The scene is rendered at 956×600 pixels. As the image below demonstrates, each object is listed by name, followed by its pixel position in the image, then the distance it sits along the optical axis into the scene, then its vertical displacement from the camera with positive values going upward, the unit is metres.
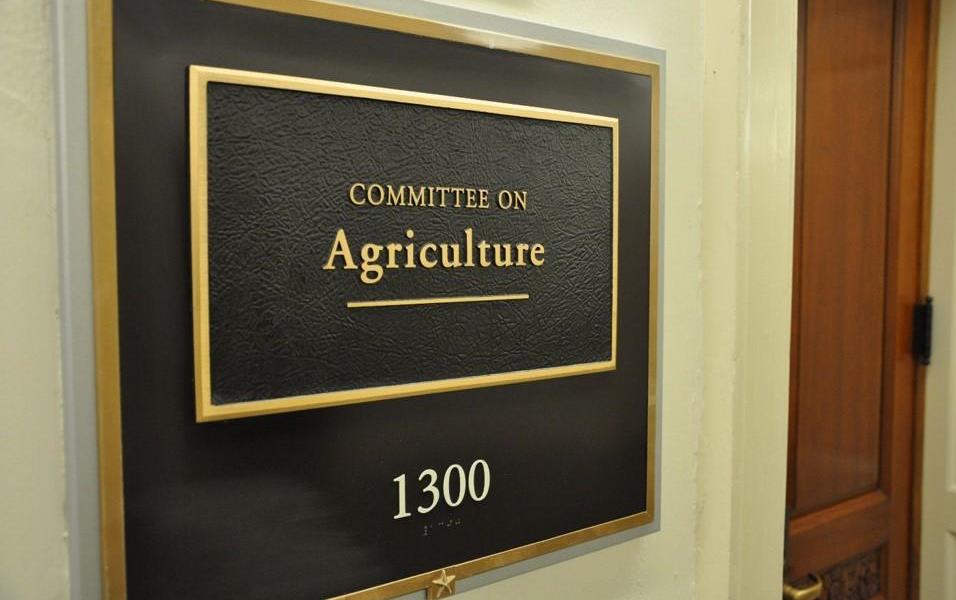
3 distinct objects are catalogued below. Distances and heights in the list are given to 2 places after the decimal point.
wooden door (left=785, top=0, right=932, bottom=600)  1.13 -0.04
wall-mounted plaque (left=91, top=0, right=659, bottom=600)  0.55 -0.02
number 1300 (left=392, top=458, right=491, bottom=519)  0.68 -0.22
